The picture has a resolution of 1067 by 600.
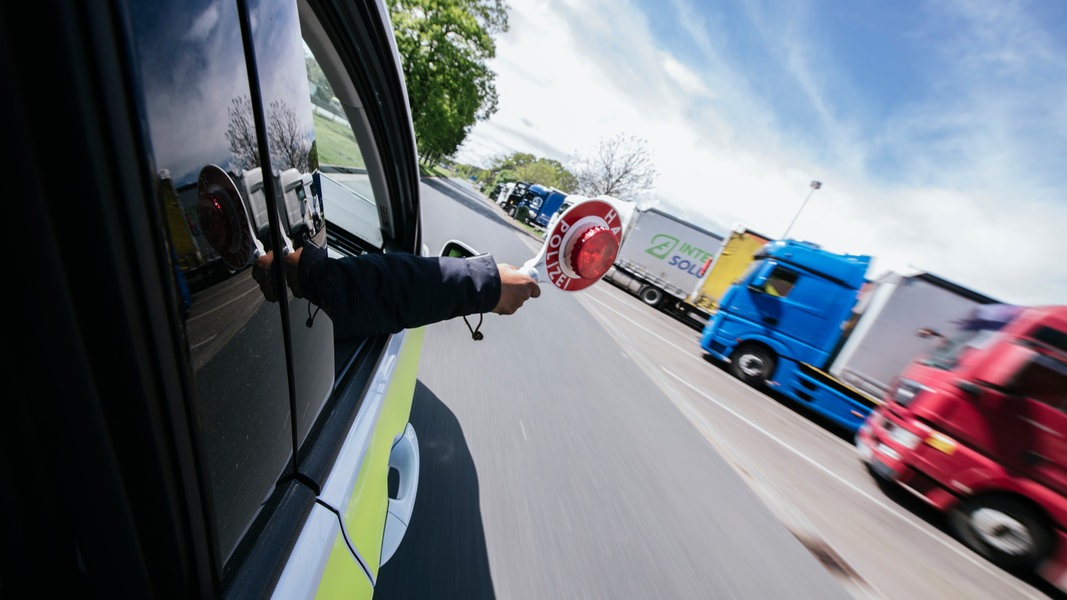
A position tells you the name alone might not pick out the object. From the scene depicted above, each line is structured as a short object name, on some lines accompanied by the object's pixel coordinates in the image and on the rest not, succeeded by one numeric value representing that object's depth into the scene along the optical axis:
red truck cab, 3.90
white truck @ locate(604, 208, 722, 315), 13.23
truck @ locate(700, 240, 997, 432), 6.70
